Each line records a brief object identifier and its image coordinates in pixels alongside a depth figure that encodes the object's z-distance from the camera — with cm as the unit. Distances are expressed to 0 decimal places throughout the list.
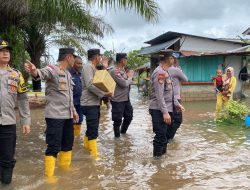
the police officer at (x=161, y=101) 365
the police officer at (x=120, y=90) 465
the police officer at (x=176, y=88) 435
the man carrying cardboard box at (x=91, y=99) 391
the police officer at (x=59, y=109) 316
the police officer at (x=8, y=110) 277
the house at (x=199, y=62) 1055
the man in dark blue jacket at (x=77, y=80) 480
